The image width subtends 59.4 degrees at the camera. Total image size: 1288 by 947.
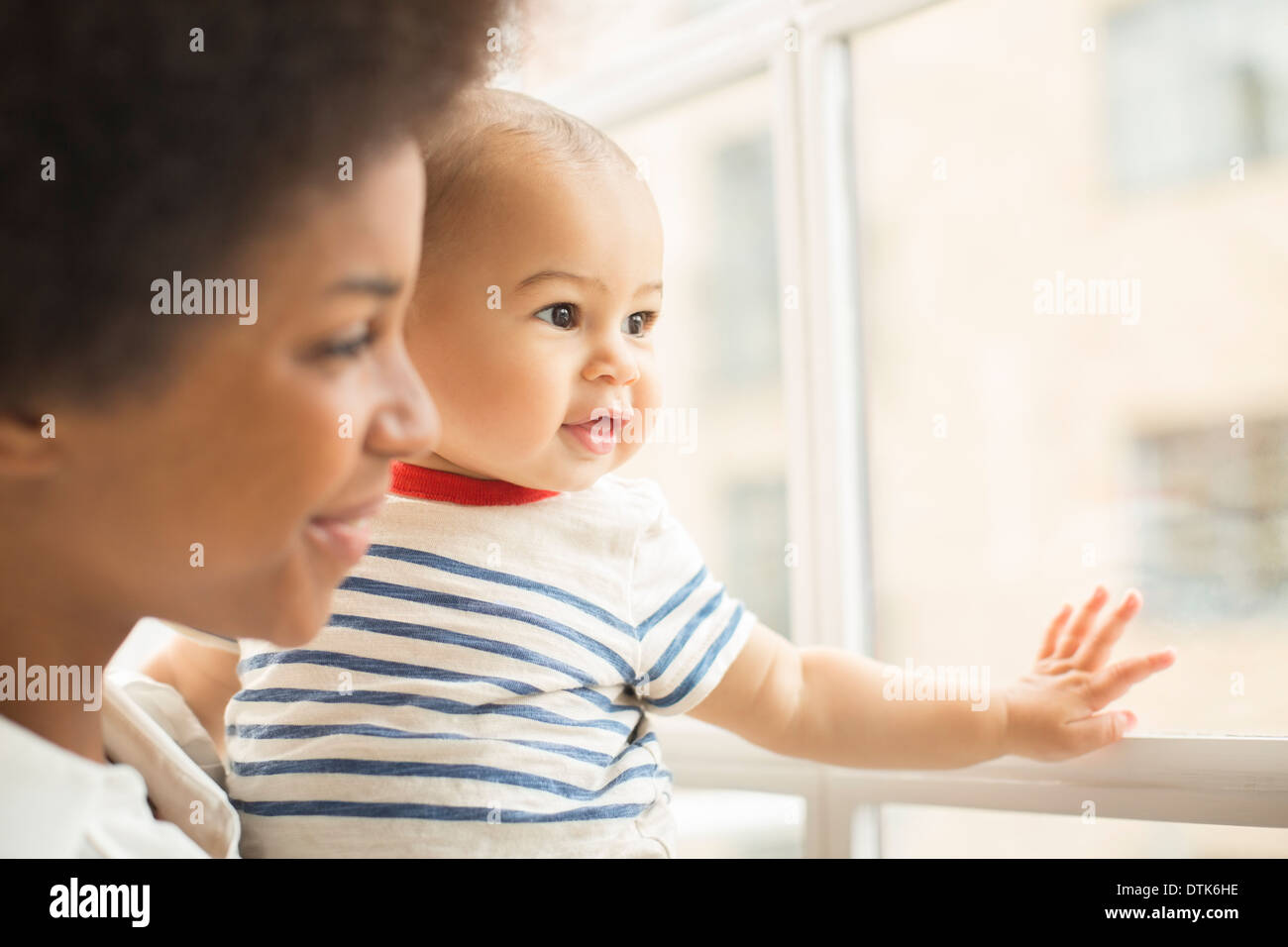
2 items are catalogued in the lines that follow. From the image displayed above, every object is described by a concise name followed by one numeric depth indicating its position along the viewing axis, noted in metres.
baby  0.91
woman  0.59
